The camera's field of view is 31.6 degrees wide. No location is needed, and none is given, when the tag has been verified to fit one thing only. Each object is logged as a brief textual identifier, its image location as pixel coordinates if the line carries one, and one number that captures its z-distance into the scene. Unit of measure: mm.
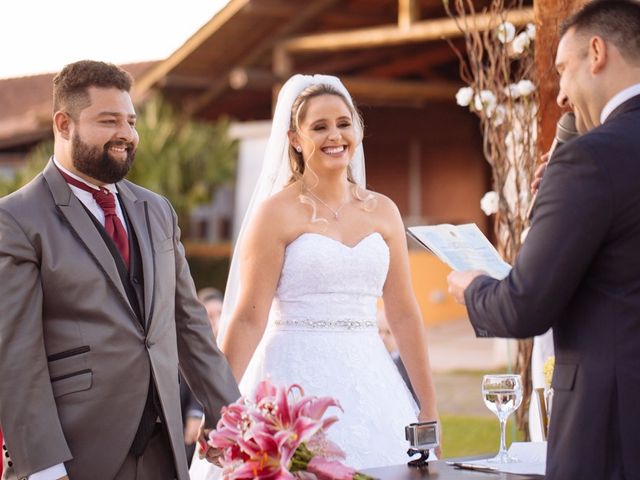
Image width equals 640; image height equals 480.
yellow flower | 4032
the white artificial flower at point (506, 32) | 5453
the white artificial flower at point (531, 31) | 5484
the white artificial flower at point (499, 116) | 5578
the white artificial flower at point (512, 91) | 5500
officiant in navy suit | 2572
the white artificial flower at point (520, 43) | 5438
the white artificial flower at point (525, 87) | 5449
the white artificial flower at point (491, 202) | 5664
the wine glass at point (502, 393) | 3404
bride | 4387
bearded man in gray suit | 3428
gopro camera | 3221
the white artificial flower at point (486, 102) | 5559
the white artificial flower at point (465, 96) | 5582
